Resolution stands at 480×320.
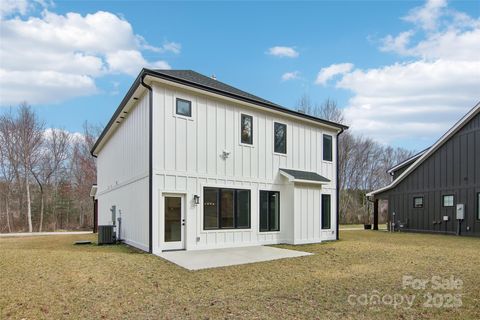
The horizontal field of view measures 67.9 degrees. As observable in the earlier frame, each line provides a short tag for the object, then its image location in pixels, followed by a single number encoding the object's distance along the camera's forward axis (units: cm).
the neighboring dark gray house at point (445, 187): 1786
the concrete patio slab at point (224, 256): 842
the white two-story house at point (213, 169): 1041
